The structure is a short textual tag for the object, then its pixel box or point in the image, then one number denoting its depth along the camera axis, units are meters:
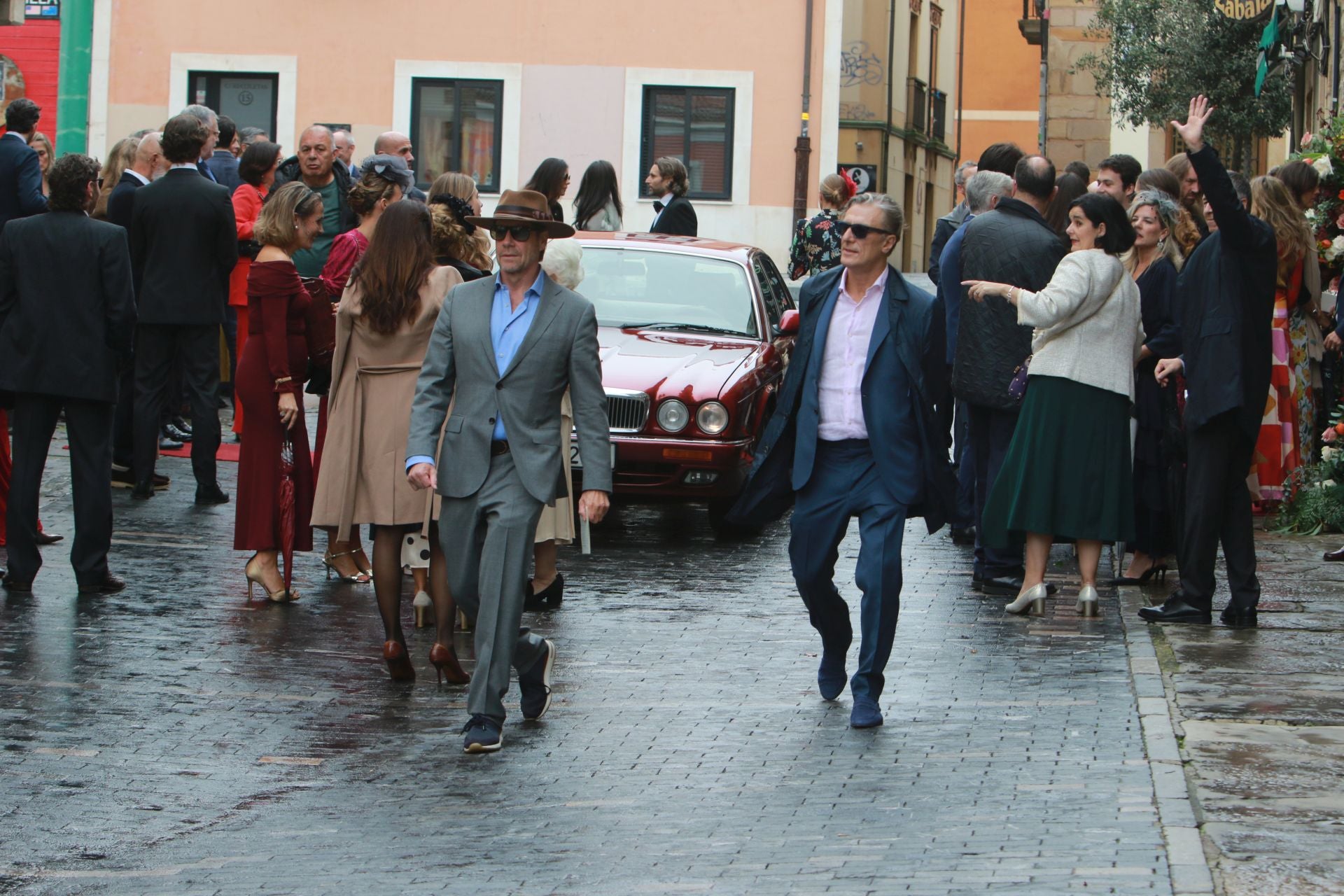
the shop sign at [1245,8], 28.50
